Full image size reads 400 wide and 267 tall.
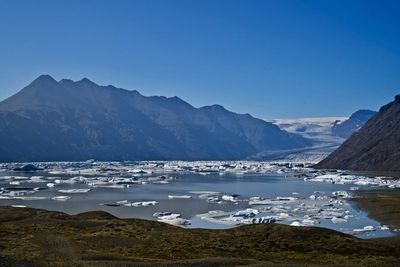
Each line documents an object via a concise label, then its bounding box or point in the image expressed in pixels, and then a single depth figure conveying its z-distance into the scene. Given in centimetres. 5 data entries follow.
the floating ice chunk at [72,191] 9562
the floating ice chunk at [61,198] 8300
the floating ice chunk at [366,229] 5108
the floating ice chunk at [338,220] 5843
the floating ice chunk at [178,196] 8831
